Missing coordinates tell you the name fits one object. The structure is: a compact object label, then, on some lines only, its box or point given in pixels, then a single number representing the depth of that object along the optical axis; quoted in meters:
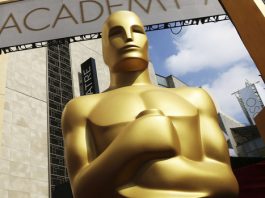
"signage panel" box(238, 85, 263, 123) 40.94
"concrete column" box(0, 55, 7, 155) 10.20
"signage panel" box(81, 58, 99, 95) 12.49
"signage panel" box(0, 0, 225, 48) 5.55
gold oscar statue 2.08
